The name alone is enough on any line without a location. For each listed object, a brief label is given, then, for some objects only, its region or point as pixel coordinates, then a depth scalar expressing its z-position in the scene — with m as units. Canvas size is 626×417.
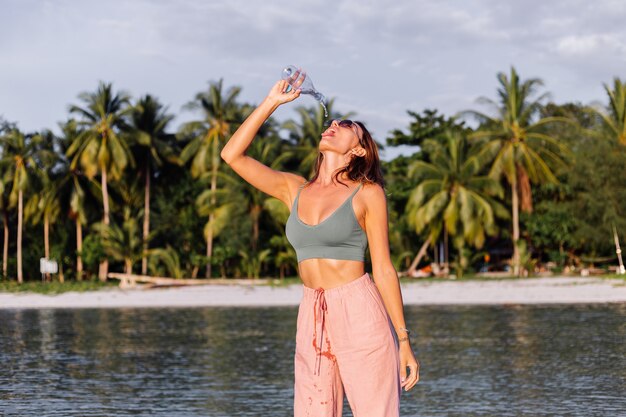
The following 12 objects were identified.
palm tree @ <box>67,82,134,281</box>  52.59
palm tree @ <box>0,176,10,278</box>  59.73
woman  3.79
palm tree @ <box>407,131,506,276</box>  46.75
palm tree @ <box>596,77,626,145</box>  48.75
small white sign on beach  53.09
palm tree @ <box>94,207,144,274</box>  50.16
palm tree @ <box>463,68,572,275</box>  47.78
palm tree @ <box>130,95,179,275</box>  54.53
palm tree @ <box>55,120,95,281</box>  55.75
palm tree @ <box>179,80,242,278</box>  52.47
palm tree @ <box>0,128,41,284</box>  56.81
